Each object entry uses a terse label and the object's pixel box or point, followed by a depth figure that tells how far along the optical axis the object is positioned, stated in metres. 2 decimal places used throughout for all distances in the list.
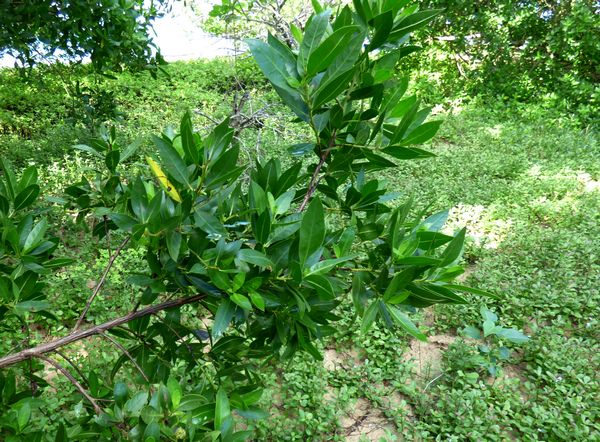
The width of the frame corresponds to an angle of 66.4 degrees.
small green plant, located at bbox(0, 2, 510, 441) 0.78
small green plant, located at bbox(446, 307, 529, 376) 2.48
